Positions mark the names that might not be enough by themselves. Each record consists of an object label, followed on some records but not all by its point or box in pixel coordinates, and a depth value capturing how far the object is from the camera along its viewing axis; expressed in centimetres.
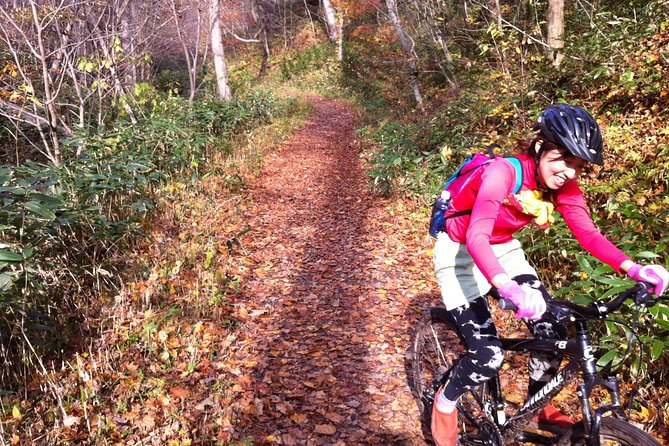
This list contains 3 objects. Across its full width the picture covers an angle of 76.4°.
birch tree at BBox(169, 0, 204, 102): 959
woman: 218
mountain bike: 202
